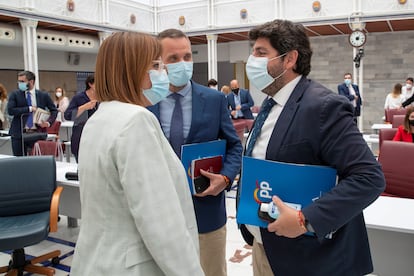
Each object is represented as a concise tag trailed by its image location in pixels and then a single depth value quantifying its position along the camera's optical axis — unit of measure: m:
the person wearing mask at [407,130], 4.70
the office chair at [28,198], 3.56
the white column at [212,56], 15.55
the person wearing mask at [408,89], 11.18
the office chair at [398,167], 3.46
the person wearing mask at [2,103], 9.13
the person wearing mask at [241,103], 9.20
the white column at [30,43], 12.10
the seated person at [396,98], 10.91
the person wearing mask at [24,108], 6.47
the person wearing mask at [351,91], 10.84
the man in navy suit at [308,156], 1.38
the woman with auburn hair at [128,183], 1.24
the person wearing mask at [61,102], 10.75
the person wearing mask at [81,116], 3.93
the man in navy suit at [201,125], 2.16
